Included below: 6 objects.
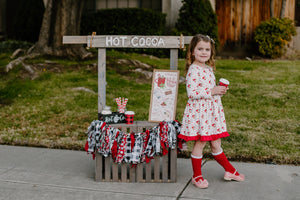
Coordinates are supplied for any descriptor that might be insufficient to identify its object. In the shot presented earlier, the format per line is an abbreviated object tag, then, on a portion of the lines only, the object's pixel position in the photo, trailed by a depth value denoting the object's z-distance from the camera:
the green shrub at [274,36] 11.20
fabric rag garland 3.92
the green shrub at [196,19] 10.77
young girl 3.78
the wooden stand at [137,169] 4.00
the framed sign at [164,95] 4.22
